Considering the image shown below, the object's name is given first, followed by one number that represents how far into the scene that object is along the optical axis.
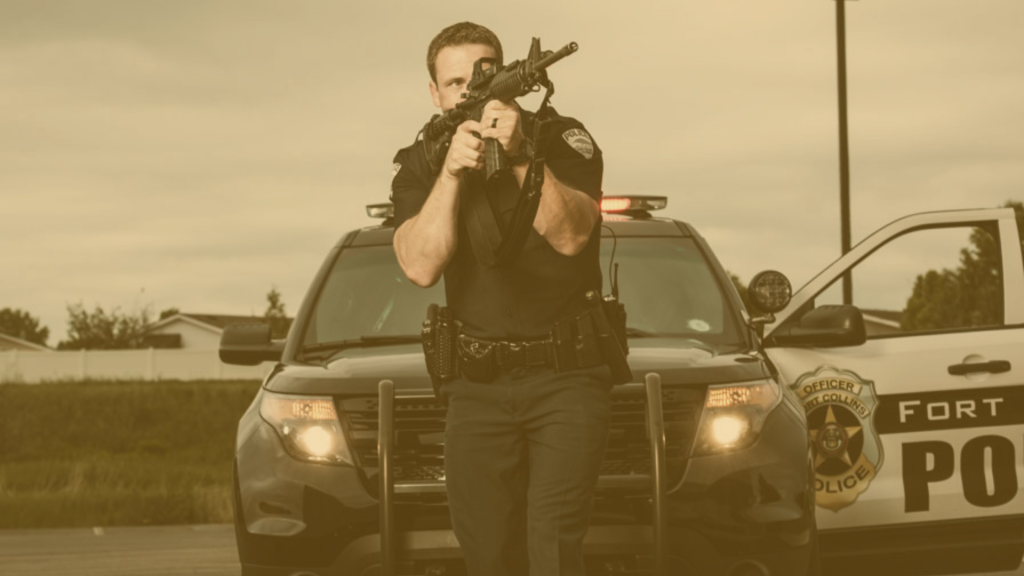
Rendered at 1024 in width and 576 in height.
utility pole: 24.12
